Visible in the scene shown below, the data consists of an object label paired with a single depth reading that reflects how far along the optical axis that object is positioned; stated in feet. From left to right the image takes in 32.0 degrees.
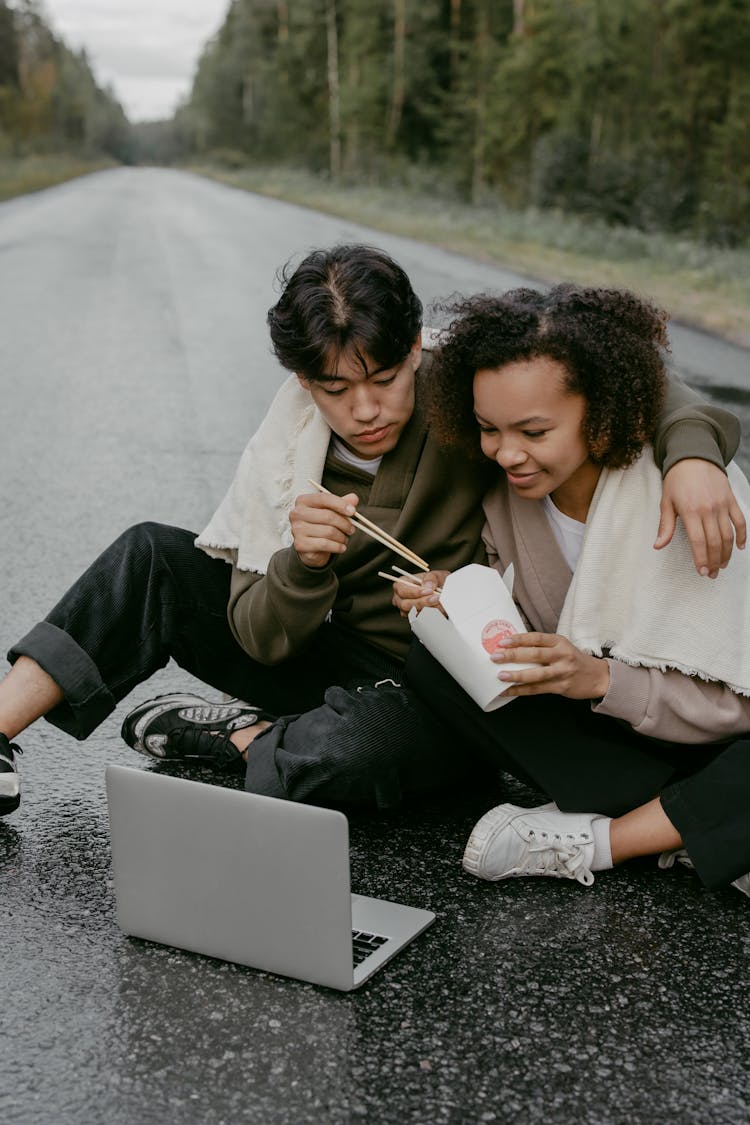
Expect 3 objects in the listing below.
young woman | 8.05
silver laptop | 6.63
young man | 8.63
